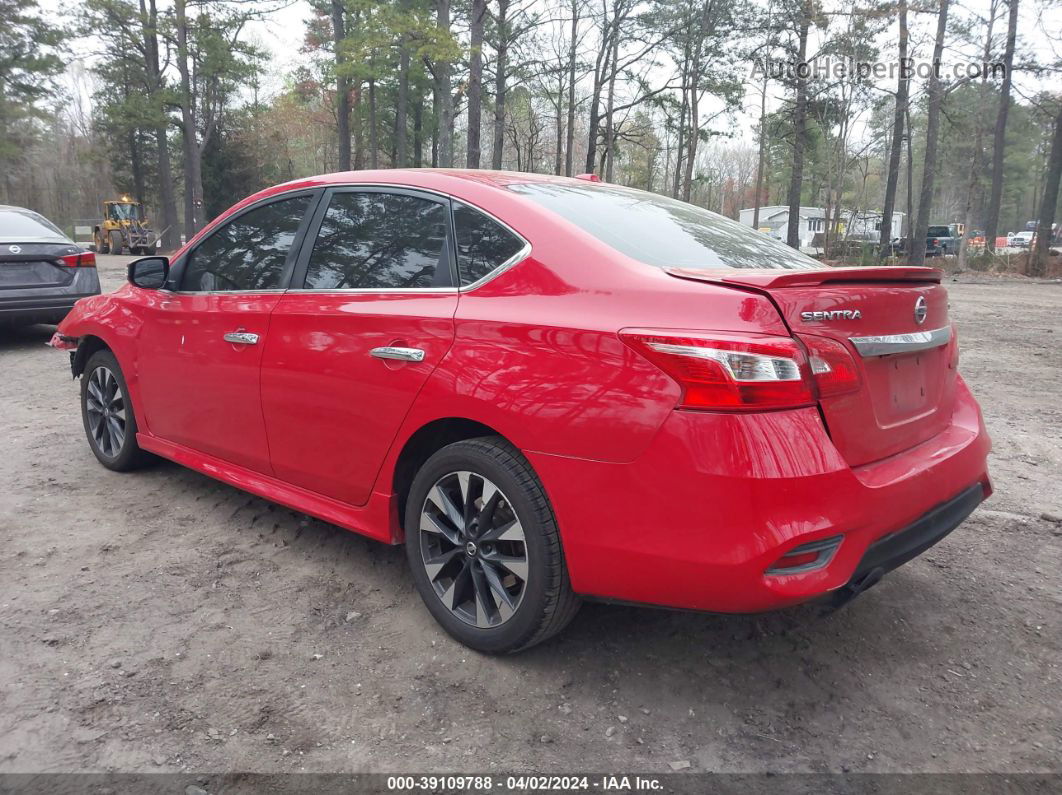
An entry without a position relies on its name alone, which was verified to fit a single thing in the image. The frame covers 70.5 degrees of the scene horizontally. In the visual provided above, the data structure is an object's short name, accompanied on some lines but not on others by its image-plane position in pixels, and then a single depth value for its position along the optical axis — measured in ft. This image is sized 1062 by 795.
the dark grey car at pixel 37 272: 25.72
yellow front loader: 110.22
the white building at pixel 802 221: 187.83
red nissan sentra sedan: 6.72
